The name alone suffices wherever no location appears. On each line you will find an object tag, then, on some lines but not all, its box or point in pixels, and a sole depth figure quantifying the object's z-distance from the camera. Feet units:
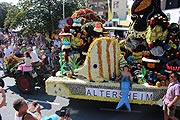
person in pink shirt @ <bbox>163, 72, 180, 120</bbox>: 16.50
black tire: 26.89
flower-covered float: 19.93
